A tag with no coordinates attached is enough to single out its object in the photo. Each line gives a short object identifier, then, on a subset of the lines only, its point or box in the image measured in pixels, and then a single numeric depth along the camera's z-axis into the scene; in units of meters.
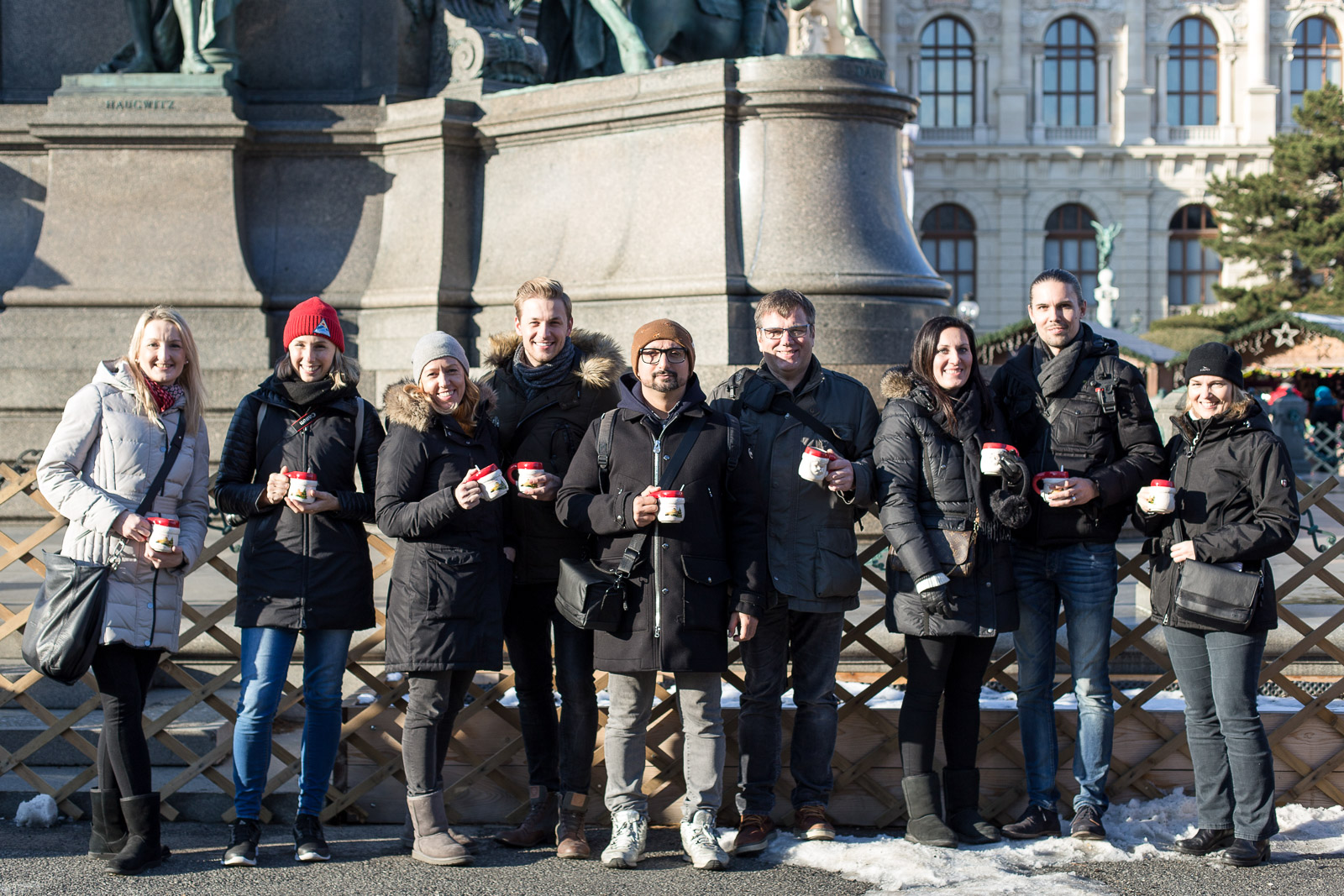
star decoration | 28.56
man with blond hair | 5.04
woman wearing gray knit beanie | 4.78
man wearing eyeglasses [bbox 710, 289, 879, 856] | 4.93
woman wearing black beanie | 4.84
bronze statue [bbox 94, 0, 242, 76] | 9.73
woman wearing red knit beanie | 4.84
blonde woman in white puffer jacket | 4.73
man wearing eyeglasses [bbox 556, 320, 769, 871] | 4.78
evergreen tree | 46.47
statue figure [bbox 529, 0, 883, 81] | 9.33
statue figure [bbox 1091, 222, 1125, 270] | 54.97
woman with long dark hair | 4.89
